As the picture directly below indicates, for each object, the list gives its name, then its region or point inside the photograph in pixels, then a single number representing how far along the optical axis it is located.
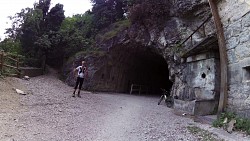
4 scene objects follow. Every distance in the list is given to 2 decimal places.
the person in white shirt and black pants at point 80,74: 7.11
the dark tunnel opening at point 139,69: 11.07
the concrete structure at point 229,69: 4.54
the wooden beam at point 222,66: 4.90
